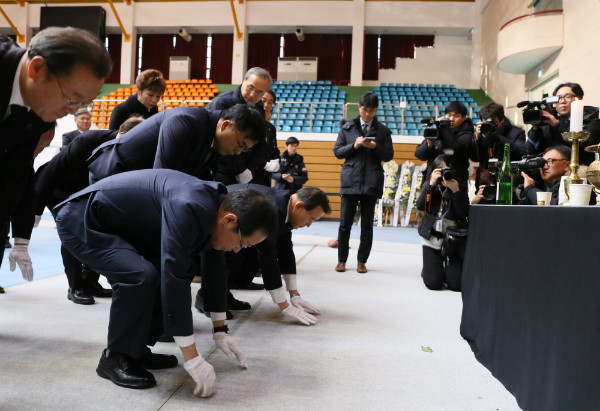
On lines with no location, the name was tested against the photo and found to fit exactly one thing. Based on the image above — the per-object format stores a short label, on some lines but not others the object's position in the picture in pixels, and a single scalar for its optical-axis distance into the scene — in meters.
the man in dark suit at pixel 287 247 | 2.20
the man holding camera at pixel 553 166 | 2.39
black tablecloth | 0.94
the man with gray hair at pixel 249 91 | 2.67
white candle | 1.59
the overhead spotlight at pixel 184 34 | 15.12
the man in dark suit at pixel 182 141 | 1.85
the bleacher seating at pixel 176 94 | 12.71
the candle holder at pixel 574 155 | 1.58
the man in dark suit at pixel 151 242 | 1.37
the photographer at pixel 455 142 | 3.18
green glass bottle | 2.20
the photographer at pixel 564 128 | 2.65
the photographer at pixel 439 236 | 3.13
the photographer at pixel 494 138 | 2.93
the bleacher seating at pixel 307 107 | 11.42
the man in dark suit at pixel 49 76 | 0.95
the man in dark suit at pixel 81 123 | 3.33
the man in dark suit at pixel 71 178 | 2.27
